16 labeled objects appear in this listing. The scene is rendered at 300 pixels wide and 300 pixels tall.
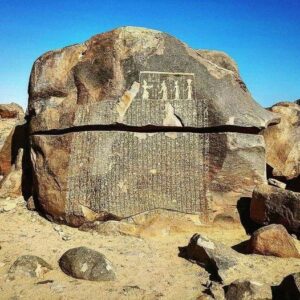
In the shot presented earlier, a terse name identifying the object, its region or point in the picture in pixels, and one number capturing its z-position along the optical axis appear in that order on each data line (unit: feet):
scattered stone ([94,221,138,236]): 19.15
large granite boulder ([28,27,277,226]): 20.04
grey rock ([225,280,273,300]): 11.83
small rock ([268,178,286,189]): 22.89
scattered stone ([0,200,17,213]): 22.19
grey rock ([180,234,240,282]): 14.14
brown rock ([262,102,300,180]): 24.23
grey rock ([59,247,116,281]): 13.79
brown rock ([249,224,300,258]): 15.67
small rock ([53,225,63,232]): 19.61
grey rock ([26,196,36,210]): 22.21
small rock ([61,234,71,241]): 18.35
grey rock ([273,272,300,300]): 11.33
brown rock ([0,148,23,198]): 23.95
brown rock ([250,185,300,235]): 17.48
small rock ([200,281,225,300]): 12.40
